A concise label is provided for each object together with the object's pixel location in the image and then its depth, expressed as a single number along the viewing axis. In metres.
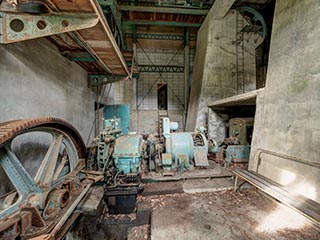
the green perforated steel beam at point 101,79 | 4.71
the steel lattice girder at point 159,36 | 8.05
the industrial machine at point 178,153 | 3.59
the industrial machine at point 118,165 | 2.78
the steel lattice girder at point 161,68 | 8.96
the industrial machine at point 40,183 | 1.45
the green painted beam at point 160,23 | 6.88
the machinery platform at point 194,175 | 3.29
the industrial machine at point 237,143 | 4.52
